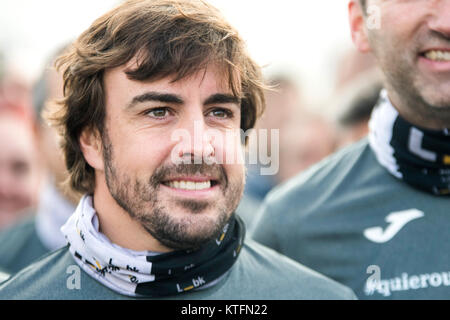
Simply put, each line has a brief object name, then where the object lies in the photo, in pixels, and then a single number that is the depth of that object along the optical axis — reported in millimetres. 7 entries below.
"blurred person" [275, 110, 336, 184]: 5625
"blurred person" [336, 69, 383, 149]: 4355
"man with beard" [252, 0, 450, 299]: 2752
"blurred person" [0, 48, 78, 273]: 3930
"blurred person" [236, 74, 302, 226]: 5742
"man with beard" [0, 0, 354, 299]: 2318
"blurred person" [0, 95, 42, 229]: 4836
